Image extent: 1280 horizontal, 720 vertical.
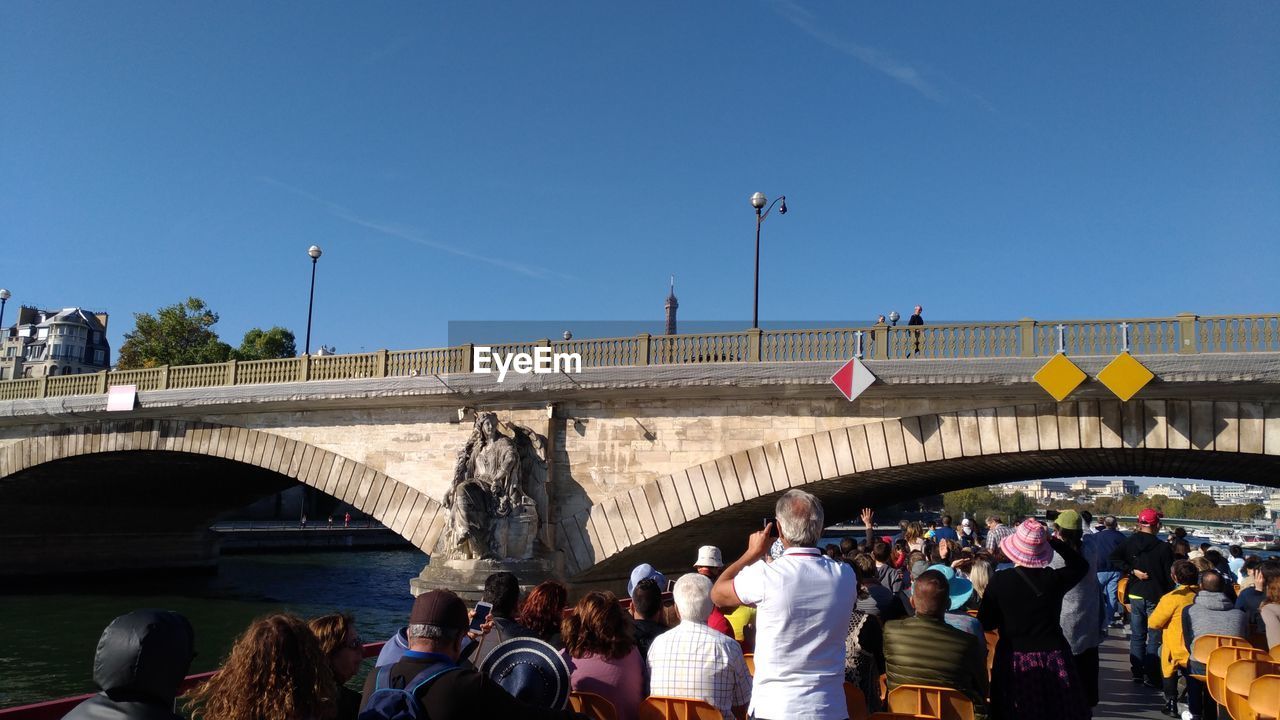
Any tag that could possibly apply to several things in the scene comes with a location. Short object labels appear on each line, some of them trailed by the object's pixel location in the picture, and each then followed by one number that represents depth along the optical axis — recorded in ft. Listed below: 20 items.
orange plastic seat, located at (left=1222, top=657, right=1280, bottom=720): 19.94
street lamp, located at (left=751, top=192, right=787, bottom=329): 61.72
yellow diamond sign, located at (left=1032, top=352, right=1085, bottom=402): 45.27
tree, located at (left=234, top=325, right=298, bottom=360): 194.51
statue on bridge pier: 56.80
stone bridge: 46.37
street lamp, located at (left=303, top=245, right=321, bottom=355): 93.45
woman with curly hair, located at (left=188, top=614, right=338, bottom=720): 9.46
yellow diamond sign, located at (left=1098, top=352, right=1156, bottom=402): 43.65
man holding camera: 13.55
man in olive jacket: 16.67
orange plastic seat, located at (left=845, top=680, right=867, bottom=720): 16.63
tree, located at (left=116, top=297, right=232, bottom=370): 163.43
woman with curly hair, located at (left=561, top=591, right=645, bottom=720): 15.87
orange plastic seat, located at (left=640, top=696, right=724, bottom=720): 15.12
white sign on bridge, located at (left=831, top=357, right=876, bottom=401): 49.93
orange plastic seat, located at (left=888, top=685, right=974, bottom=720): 16.34
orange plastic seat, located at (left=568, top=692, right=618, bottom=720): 15.52
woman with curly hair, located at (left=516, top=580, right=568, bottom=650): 17.93
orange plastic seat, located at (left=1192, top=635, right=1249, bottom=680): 24.13
